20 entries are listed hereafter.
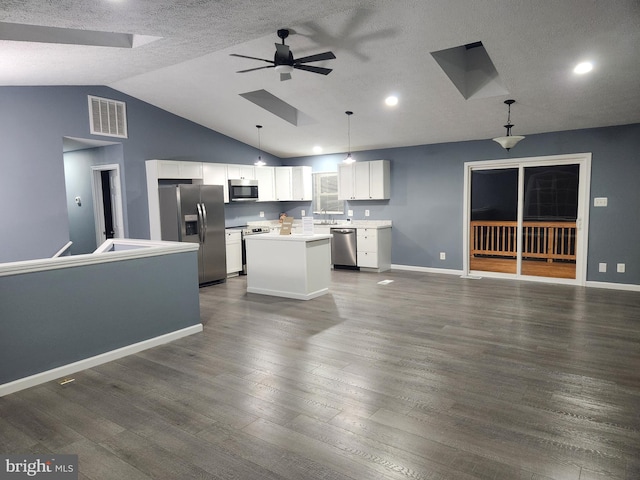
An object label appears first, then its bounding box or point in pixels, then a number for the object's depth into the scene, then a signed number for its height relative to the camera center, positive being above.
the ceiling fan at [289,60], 3.67 +1.28
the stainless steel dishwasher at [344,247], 7.86 -0.84
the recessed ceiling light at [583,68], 4.29 +1.35
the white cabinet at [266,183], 8.27 +0.44
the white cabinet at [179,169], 6.59 +0.61
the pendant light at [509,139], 5.23 +0.75
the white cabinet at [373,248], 7.61 -0.84
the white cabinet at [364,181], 7.77 +0.42
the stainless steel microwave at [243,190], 7.66 +0.29
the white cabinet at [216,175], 7.25 +0.55
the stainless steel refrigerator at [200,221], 6.34 -0.22
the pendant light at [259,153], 7.38 +1.07
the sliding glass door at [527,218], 6.54 -0.33
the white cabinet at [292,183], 8.62 +0.45
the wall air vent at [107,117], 5.88 +1.32
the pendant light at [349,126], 6.32 +1.26
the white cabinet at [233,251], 7.40 -0.81
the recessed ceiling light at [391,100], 5.61 +1.39
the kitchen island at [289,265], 5.62 -0.84
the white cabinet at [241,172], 7.69 +0.64
